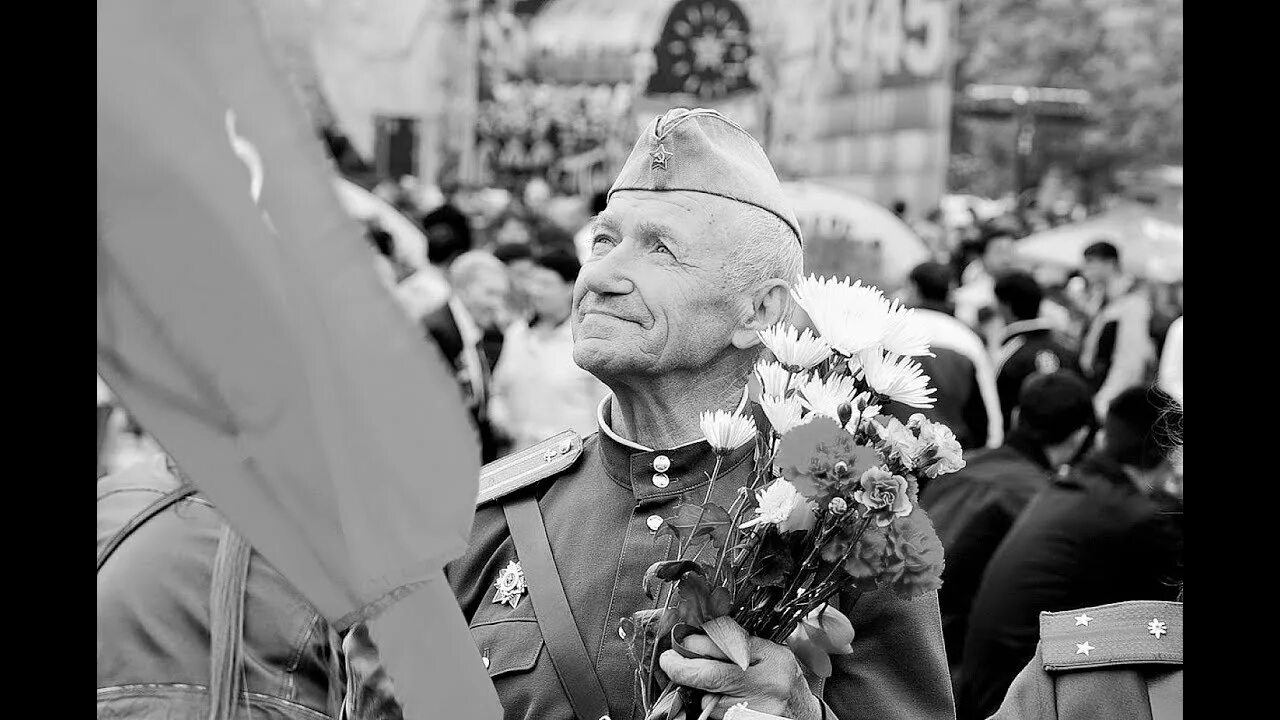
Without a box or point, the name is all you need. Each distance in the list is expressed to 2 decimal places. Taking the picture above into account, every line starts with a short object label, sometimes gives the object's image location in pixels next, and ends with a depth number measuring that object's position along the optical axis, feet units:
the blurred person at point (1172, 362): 20.48
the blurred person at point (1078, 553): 16.02
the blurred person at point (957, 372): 23.49
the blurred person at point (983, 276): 43.37
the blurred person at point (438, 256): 30.42
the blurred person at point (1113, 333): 35.19
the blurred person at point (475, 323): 29.14
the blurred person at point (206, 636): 10.24
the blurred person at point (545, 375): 24.30
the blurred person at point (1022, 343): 28.30
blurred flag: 5.47
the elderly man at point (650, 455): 8.80
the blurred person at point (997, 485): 18.79
